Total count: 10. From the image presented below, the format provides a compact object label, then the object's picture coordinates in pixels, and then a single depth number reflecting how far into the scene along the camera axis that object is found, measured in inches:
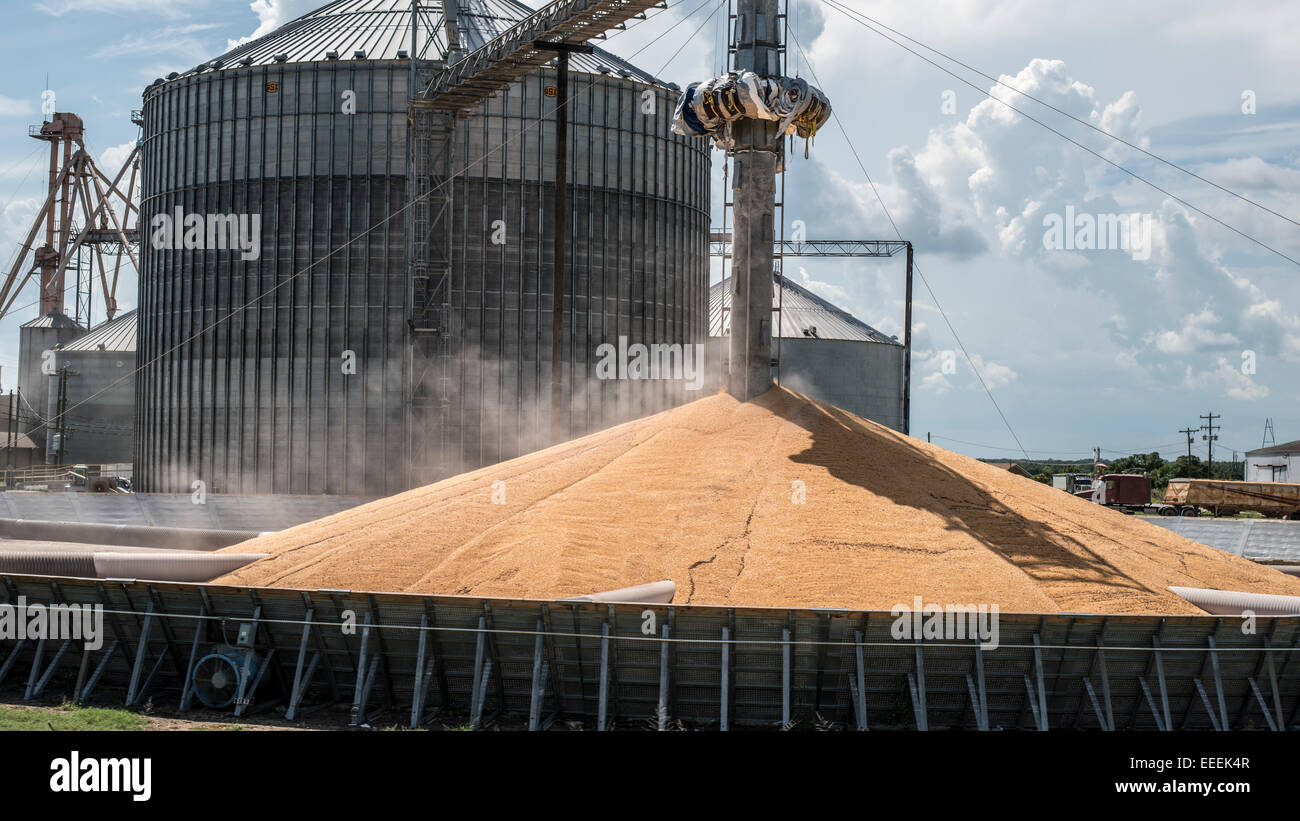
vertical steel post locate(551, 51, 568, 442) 1451.8
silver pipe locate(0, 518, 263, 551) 1323.8
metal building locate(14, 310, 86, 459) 3175.9
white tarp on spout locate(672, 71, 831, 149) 1022.4
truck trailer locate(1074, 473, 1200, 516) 2439.7
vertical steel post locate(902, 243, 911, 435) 2428.6
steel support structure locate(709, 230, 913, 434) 2431.1
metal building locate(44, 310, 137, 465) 2773.1
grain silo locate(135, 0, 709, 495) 1839.3
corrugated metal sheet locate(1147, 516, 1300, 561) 1566.2
